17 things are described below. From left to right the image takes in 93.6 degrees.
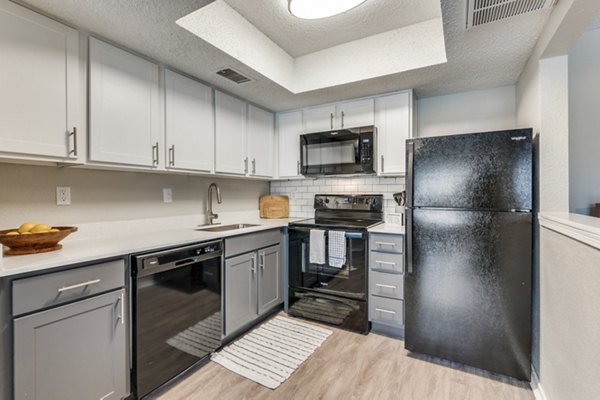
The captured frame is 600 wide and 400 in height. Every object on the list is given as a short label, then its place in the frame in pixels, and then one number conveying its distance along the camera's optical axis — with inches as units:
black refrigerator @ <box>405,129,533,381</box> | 71.3
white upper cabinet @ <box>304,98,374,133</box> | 114.0
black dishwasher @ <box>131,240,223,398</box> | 63.6
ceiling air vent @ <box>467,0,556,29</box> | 57.1
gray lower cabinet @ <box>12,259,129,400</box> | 47.4
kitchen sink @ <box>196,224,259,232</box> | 103.4
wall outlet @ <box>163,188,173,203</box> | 97.1
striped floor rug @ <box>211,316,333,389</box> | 76.0
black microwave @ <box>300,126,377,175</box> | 108.7
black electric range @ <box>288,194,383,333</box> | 97.0
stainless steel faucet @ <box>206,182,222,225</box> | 109.7
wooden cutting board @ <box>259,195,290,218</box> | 137.6
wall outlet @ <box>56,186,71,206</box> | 70.9
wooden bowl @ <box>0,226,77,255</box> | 53.0
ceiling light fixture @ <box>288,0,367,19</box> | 64.7
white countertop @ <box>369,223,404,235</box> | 92.3
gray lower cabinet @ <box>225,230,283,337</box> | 89.1
